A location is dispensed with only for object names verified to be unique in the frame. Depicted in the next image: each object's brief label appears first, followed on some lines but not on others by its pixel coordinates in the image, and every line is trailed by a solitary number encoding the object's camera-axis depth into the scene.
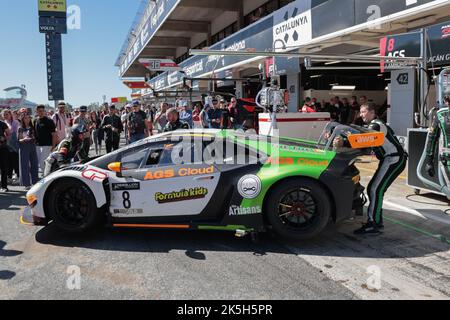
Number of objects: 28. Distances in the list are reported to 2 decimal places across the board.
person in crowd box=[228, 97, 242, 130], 12.99
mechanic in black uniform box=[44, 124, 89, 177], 7.10
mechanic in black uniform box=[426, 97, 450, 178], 5.55
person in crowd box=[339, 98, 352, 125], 14.38
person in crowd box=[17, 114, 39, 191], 8.14
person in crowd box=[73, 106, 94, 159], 8.00
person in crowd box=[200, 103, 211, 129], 12.47
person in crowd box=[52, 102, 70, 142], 9.61
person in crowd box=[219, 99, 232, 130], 12.52
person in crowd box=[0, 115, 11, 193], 7.84
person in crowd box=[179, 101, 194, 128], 11.97
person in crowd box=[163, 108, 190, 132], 7.65
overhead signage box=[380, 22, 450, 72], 7.26
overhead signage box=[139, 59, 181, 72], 16.33
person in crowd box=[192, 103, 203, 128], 14.19
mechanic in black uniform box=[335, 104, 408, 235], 4.94
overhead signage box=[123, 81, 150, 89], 26.36
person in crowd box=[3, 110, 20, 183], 9.08
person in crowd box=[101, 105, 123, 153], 11.21
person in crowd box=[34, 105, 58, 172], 8.42
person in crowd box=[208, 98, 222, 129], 12.38
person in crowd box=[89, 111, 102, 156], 14.48
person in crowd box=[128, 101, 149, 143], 10.22
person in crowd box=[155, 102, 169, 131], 11.32
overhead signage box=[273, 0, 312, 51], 11.63
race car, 4.45
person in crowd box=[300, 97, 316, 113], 11.98
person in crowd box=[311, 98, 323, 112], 15.29
